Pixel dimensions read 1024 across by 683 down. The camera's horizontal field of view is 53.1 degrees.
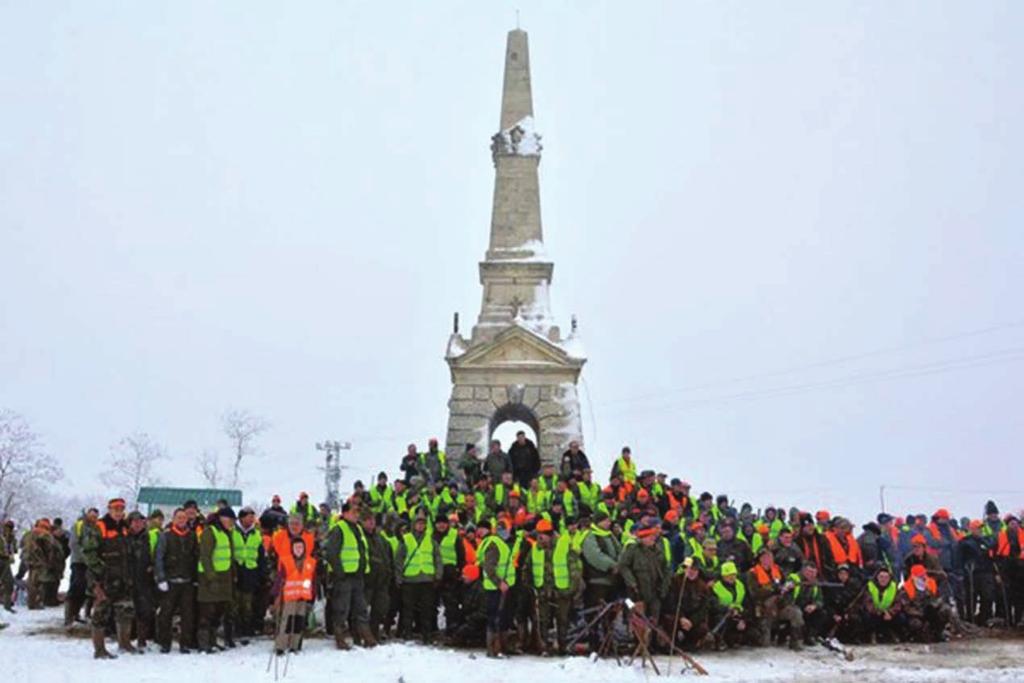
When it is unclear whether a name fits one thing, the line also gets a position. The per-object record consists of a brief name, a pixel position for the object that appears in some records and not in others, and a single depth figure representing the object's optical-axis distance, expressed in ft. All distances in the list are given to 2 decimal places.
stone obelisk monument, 81.30
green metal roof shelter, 122.31
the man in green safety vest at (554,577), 42.60
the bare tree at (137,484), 194.29
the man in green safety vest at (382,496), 57.98
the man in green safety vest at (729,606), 43.70
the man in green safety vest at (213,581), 40.96
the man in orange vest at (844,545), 48.03
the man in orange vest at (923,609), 46.14
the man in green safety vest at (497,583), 41.45
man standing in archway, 70.13
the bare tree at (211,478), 203.82
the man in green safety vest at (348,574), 41.88
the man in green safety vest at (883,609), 45.75
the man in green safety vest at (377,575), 43.73
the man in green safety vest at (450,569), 46.37
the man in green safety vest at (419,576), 44.98
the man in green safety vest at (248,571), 44.37
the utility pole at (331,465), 194.39
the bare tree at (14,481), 148.89
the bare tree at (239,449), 206.59
